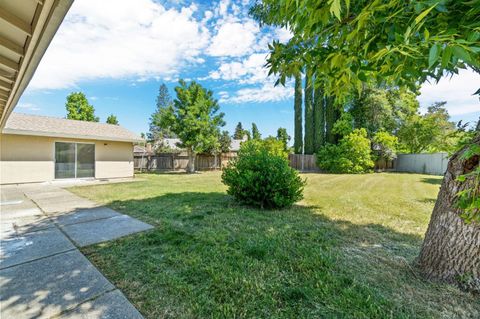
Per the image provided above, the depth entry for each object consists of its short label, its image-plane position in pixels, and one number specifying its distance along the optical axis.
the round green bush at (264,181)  5.27
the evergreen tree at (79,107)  27.05
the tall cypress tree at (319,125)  19.62
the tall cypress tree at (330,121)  19.06
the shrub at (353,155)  16.11
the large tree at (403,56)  1.18
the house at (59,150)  9.65
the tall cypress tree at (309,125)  20.44
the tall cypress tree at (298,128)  21.81
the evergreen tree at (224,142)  21.68
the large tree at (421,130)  17.27
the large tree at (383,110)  17.28
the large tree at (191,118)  15.71
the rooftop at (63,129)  9.59
